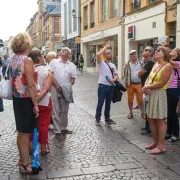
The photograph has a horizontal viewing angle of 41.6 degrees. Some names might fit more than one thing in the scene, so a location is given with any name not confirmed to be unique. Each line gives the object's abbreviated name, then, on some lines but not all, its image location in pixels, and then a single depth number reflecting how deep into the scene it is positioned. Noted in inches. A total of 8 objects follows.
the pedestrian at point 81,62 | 843.5
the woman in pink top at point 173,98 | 173.1
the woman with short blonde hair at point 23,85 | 123.6
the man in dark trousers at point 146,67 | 194.8
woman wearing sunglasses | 152.2
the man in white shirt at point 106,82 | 218.5
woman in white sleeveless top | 148.4
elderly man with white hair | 190.4
